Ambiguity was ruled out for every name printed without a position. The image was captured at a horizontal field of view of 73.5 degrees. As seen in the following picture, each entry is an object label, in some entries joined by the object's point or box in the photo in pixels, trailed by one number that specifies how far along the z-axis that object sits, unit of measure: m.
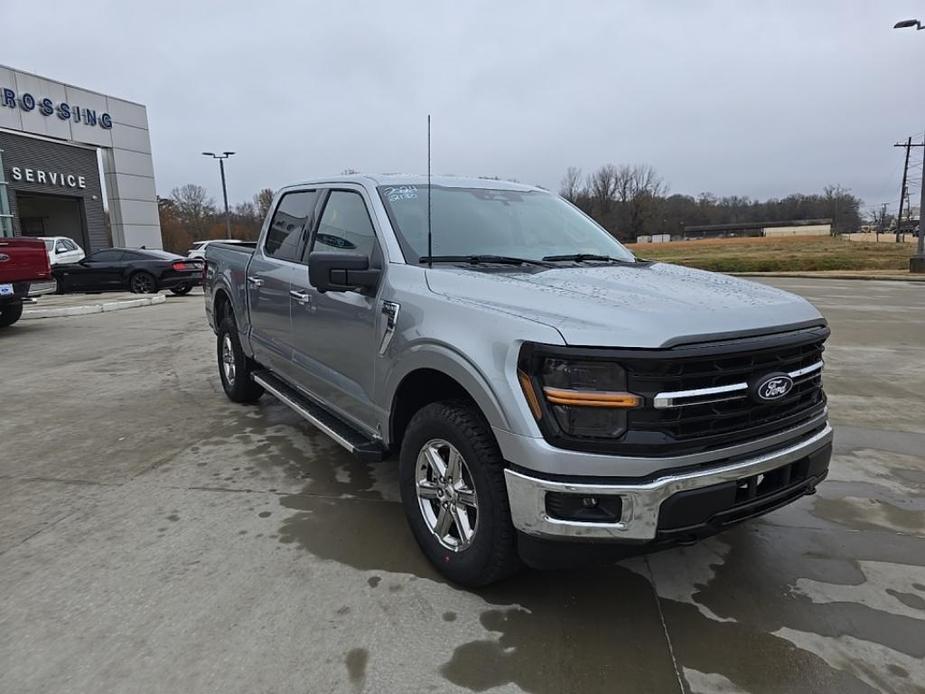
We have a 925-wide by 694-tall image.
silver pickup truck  2.22
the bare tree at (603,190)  92.75
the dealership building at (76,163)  23.53
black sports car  18.02
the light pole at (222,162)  33.79
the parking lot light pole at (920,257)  24.38
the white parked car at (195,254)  20.58
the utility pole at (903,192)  53.45
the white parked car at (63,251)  18.75
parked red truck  9.62
